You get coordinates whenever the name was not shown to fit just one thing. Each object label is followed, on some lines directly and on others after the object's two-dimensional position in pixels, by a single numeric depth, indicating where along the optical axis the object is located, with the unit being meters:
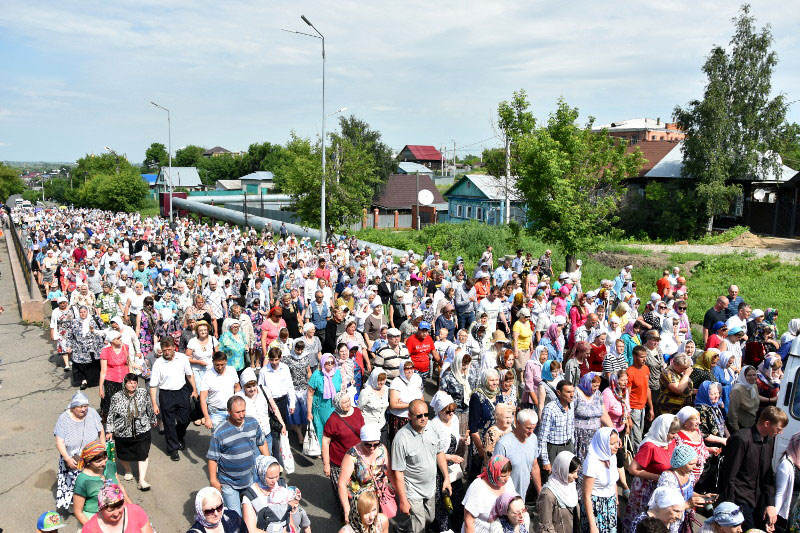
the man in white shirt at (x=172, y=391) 7.54
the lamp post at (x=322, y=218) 24.41
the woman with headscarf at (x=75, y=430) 6.07
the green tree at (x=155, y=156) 140.50
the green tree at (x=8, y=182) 87.25
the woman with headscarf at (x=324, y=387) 7.21
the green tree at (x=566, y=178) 18.64
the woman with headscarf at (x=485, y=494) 4.68
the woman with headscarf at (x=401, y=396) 6.68
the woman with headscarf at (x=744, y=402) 6.89
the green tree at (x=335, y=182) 28.55
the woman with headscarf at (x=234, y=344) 8.38
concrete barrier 16.12
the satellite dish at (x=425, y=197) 45.80
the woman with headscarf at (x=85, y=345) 10.10
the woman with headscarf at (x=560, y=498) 4.91
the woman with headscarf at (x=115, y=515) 4.32
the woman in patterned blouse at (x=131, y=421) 6.78
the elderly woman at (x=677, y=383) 7.22
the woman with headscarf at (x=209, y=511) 4.36
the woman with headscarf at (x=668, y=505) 4.50
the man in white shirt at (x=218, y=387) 6.89
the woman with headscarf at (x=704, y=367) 7.38
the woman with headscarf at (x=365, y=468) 5.22
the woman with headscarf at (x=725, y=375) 7.47
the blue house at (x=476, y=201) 43.84
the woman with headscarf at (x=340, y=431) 5.96
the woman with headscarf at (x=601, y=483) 5.23
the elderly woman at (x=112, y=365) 7.97
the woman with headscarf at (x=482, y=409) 6.27
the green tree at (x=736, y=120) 33.06
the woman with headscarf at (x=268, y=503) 4.77
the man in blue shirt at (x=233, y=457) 5.46
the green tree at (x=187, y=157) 131.00
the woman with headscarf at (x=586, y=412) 6.33
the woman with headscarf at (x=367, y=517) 4.51
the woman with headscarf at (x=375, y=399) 6.61
